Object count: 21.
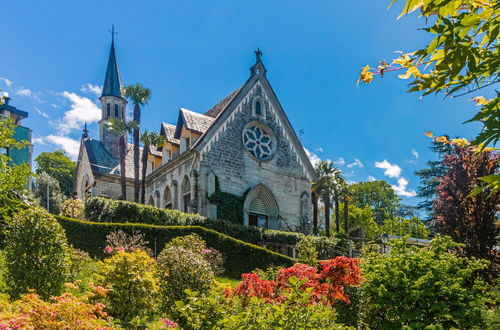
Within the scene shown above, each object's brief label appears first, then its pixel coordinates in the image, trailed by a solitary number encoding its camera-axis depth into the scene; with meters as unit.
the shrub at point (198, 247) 16.67
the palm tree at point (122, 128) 36.84
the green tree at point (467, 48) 3.57
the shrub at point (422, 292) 10.23
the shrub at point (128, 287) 11.57
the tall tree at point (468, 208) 15.39
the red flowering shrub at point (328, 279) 11.71
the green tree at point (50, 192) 54.12
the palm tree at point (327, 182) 43.88
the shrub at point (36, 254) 11.78
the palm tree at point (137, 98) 36.75
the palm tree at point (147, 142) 36.75
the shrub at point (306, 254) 22.12
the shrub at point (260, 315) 6.69
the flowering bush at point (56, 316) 7.26
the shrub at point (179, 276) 12.10
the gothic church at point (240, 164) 32.22
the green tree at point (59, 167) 67.38
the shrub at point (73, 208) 28.39
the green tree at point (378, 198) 73.38
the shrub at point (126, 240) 18.83
